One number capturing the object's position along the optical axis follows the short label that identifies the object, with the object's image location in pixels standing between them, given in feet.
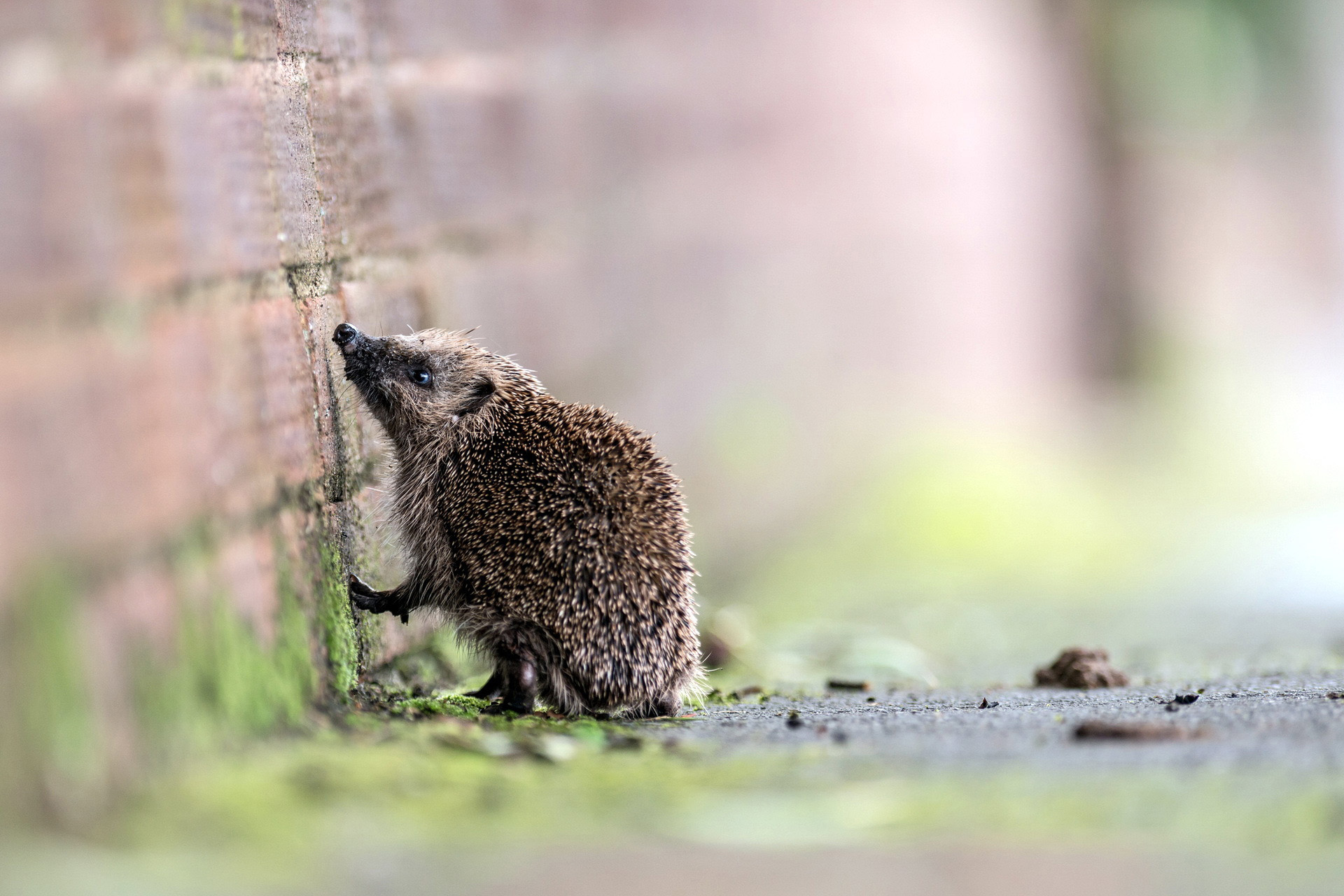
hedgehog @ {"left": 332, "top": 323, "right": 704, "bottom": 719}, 26.58
